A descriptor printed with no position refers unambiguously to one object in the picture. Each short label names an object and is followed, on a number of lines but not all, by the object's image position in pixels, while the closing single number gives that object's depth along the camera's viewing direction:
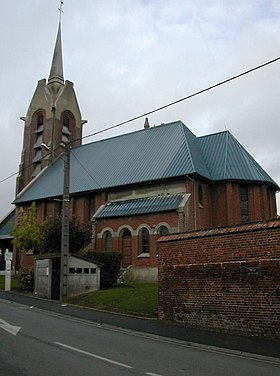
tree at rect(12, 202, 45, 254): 35.08
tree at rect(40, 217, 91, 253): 29.08
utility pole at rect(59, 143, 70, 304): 21.62
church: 31.53
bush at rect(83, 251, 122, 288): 26.73
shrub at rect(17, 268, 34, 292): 27.28
